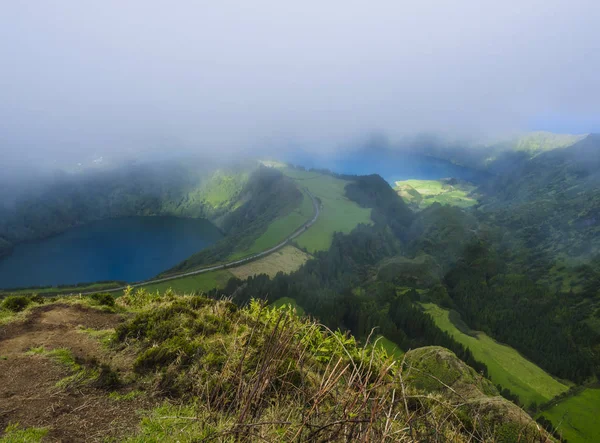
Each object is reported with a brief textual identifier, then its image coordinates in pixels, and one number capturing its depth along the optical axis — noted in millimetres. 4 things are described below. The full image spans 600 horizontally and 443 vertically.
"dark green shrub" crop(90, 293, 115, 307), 16172
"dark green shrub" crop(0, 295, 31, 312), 14734
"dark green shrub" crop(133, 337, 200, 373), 9883
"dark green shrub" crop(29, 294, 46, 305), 16097
